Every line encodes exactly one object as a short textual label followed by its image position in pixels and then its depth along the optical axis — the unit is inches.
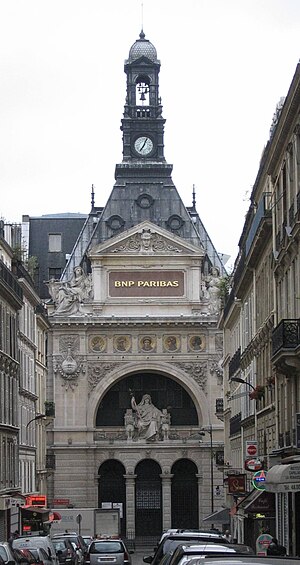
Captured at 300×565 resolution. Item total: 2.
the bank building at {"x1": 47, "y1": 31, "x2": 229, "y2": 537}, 3939.5
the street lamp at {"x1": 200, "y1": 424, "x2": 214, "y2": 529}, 3748.8
